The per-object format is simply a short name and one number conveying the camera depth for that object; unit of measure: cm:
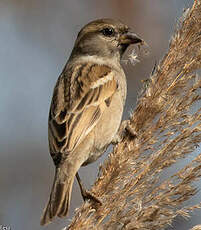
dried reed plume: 482
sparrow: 620
